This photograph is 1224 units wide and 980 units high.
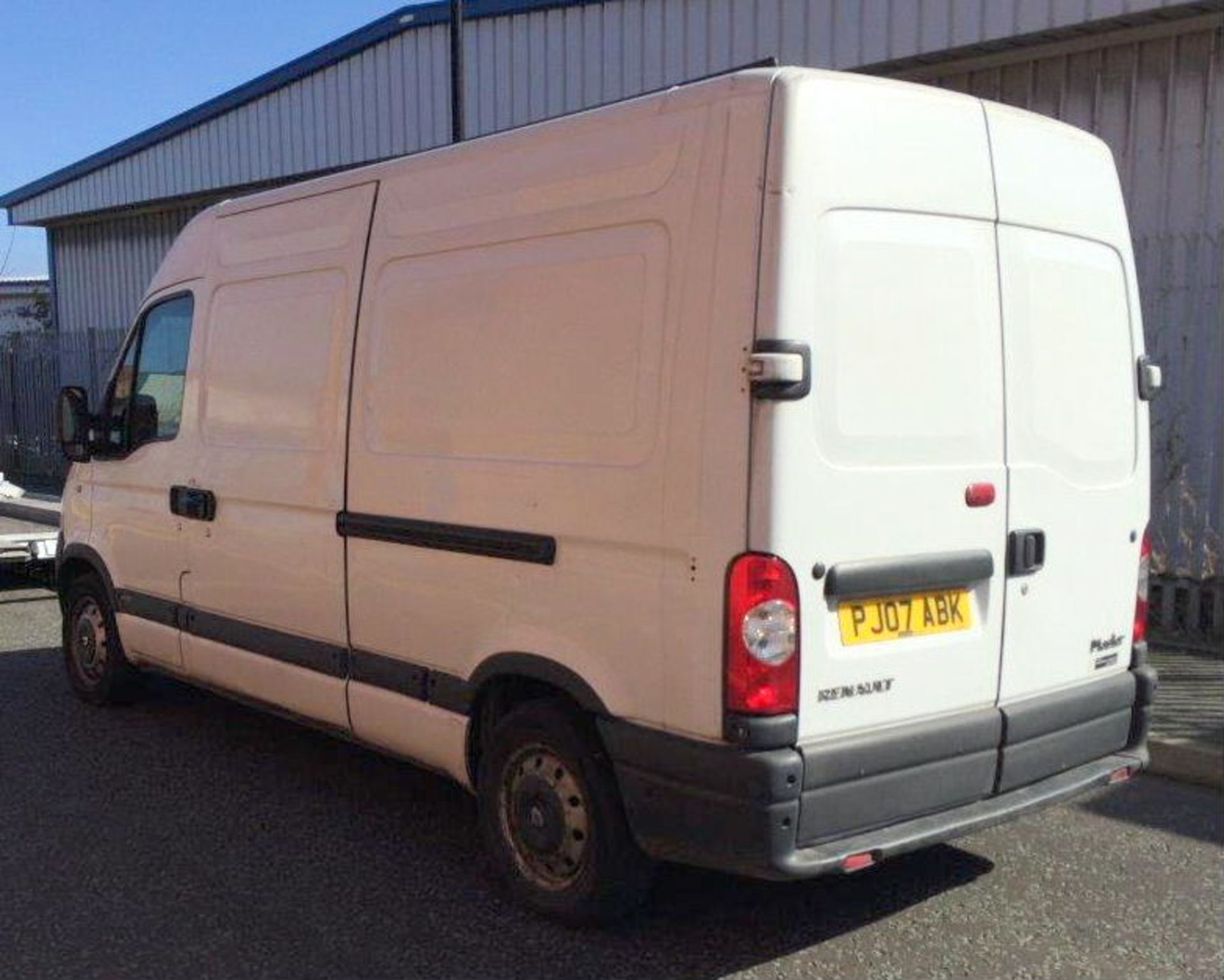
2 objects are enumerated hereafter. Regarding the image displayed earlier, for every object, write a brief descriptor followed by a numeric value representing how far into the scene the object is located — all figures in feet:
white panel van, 10.80
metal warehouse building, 25.96
